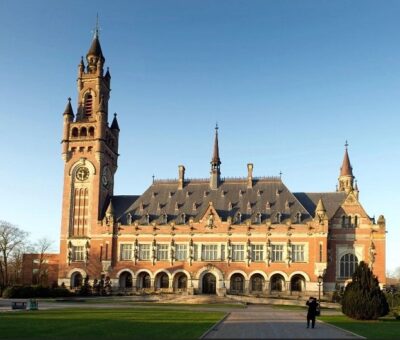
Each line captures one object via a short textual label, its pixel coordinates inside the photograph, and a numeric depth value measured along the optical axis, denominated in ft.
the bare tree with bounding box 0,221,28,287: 296.92
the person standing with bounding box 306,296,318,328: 100.23
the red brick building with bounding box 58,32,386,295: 246.68
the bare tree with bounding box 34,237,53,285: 285.43
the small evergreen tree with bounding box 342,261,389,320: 125.18
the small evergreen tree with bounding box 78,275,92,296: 245.69
